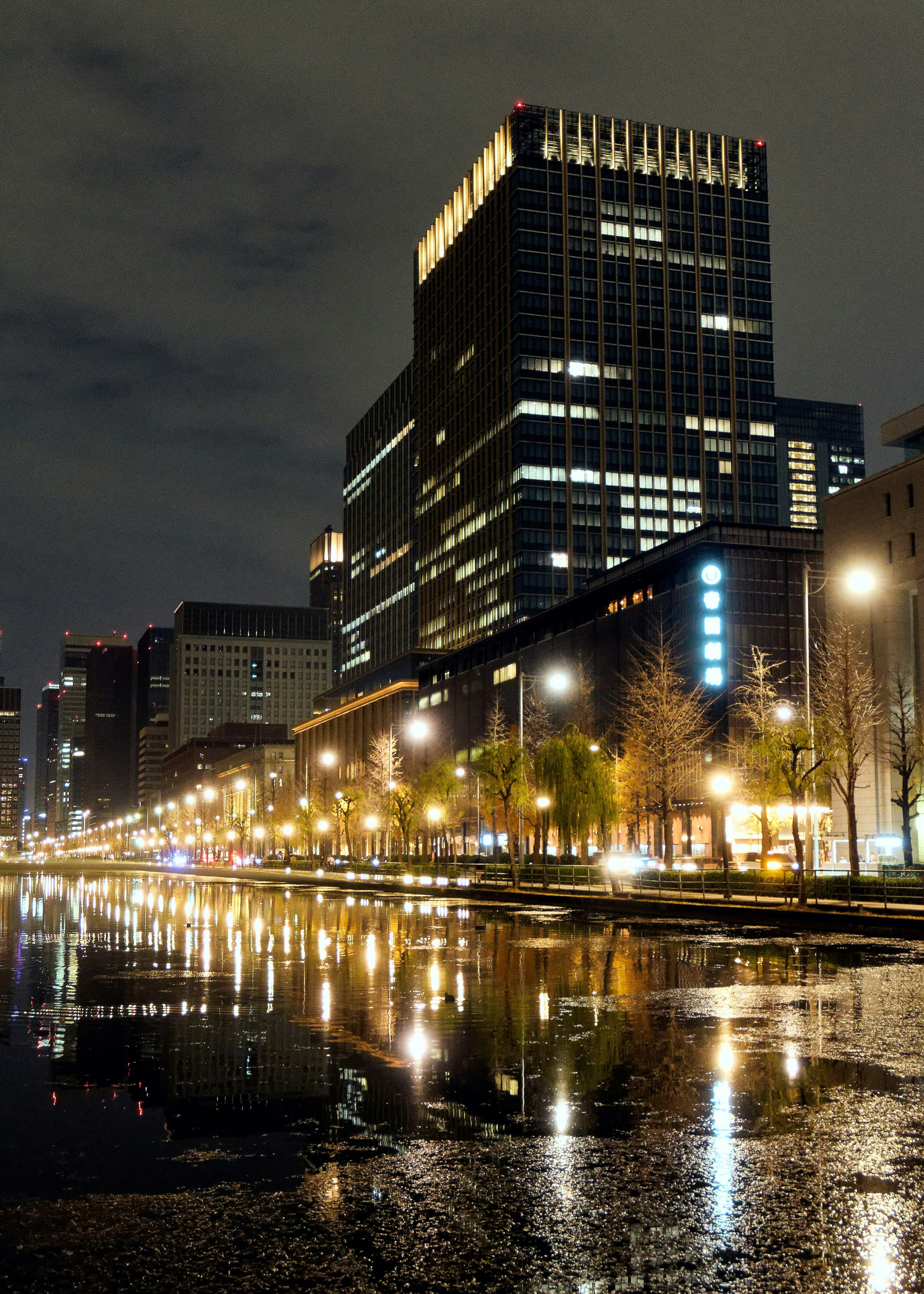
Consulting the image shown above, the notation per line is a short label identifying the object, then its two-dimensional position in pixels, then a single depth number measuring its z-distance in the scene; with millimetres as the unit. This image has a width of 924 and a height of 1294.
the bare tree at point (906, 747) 61688
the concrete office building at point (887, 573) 74875
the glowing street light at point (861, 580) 38625
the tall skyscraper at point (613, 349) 169500
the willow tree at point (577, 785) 74188
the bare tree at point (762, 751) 54375
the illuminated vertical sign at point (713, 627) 101250
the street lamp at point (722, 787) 82750
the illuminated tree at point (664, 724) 70938
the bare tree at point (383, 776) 117812
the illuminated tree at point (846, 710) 52812
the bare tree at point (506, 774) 72312
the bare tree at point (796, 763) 47281
